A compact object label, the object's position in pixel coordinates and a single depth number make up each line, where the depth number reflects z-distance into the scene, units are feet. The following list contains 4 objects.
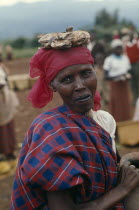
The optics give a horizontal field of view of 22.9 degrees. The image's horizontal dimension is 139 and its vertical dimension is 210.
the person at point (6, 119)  17.34
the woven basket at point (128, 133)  18.19
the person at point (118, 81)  21.63
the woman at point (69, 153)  4.82
